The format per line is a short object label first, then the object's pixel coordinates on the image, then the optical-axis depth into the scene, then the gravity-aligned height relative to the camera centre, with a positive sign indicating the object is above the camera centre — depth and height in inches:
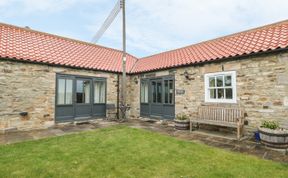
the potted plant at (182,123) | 298.3 -51.1
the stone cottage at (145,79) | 239.3 +30.7
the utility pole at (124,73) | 392.5 +53.9
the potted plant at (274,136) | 187.0 -48.2
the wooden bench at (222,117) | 237.9 -35.0
